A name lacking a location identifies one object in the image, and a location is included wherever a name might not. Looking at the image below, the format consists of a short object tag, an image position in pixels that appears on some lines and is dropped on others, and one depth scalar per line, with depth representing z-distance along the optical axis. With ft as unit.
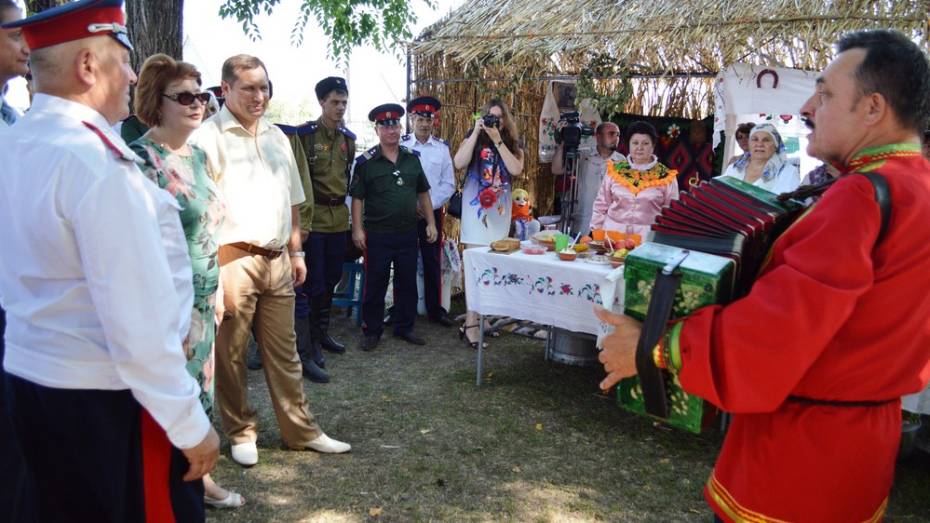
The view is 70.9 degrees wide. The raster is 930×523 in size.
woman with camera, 17.99
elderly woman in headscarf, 16.22
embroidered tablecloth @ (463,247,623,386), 12.97
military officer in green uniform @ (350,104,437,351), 17.66
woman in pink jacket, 15.88
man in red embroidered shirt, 4.05
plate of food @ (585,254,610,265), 13.43
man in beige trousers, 10.04
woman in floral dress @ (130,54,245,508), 7.12
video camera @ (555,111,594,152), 23.89
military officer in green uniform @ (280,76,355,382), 16.05
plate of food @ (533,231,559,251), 14.92
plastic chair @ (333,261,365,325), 20.63
